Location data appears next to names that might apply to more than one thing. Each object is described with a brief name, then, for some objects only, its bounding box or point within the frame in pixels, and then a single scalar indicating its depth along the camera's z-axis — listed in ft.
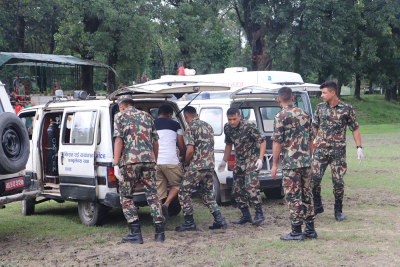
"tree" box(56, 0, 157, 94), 70.59
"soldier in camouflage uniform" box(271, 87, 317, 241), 18.49
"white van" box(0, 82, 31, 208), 18.45
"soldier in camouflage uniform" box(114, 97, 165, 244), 18.84
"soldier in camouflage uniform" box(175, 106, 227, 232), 21.03
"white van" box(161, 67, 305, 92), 39.63
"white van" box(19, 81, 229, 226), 20.36
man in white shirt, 21.15
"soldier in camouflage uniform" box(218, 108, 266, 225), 21.94
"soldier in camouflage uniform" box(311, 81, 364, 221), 21.91
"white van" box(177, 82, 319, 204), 26.04
